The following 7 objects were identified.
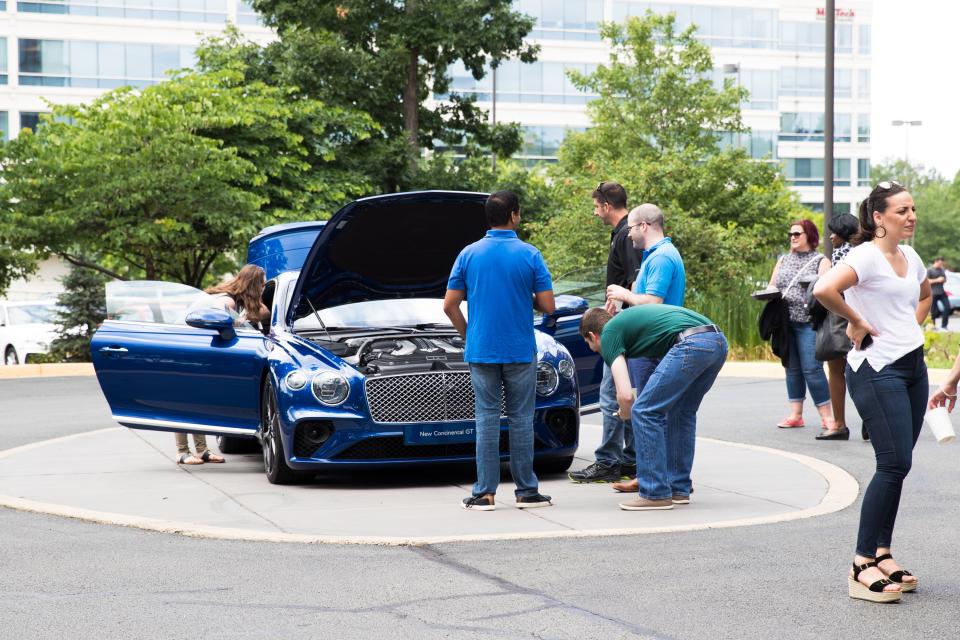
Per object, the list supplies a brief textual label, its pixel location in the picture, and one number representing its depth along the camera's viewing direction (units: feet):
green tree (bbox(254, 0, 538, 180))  108.68
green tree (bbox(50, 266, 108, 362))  88.53
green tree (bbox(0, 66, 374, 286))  86.02
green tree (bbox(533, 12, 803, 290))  107.24
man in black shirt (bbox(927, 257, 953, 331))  116.67
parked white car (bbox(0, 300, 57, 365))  90.33
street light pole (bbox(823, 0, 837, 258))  66.95
